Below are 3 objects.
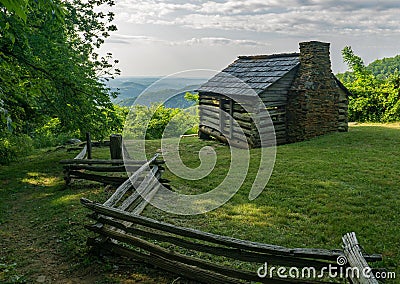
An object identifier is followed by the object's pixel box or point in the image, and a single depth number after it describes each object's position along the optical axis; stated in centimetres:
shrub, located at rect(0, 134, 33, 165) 1211
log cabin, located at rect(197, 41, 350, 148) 1523
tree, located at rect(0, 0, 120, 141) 916
